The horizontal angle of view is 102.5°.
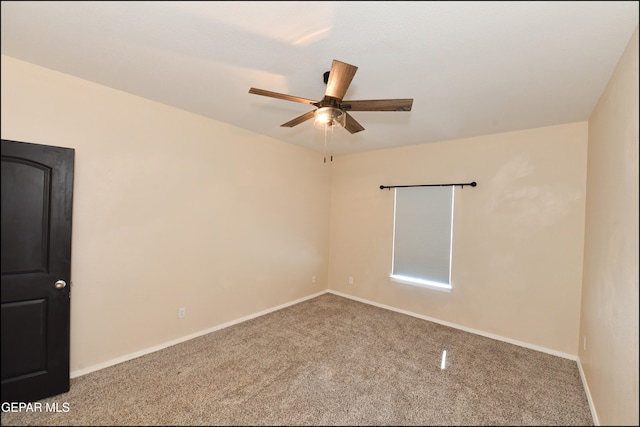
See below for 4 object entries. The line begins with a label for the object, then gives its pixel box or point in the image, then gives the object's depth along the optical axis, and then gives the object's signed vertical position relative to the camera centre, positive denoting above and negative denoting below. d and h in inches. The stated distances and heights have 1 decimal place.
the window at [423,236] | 138.1 -12.1
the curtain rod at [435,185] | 129.5 +16.8
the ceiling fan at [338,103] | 60.5 +28.8
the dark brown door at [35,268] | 67.0 -19.2
